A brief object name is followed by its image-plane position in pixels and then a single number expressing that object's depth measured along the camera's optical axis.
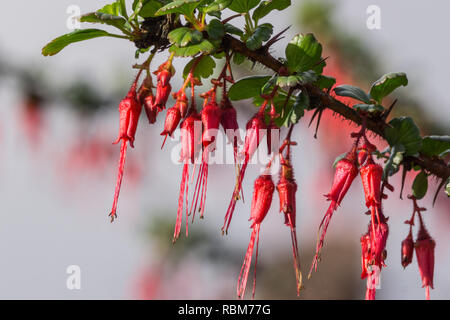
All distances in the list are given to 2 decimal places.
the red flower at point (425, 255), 0.42
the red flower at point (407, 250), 0.43
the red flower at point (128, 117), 0.40
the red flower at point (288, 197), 0.39
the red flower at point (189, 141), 0.39
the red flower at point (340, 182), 0.40
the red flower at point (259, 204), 0.40
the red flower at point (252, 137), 0.39
